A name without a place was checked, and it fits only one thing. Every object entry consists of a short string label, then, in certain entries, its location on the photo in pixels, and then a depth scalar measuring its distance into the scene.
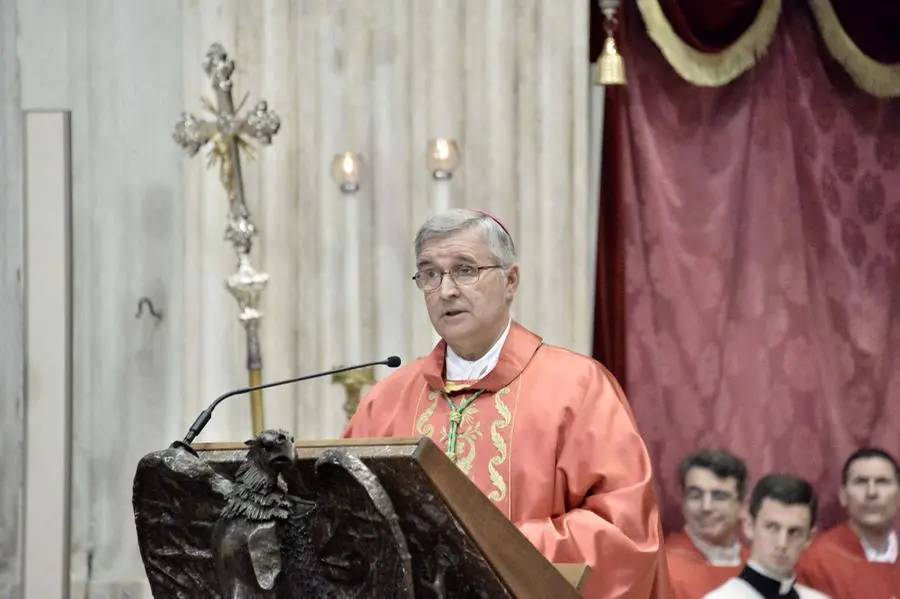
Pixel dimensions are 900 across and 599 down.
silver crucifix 11.42
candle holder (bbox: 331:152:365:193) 11.91
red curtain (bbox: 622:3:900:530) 12.59
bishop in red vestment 6.97
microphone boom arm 5.80
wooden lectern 5.22
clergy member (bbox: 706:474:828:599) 11.77
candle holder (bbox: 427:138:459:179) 11.16
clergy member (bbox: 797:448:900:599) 12.02
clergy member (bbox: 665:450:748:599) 11.90
